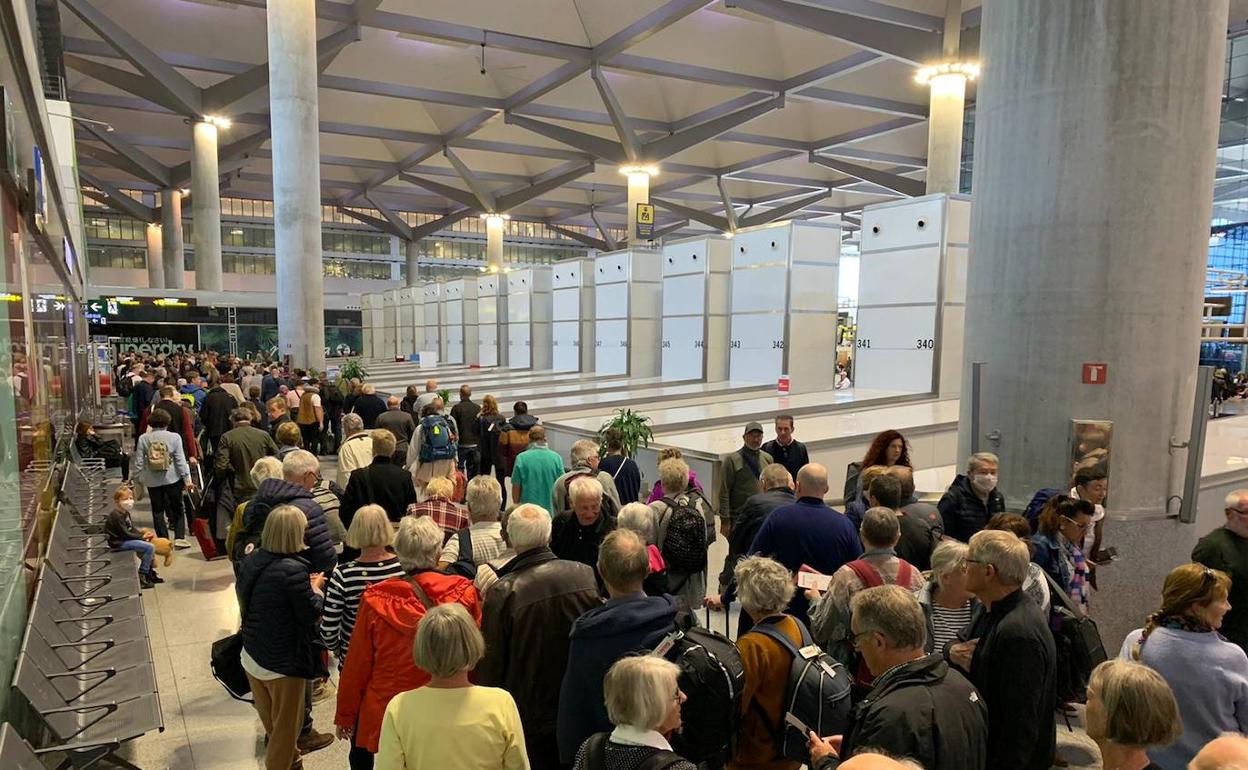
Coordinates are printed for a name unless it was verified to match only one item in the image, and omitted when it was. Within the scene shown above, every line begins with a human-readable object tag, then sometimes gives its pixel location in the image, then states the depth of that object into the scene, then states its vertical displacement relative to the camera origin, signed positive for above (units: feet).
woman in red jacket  9.50 -4.12
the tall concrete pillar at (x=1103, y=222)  16.93 +2.29
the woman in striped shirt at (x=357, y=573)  10.90 -3.80
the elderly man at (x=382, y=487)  18.31 -4.23
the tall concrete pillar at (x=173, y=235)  131.44 +12.59
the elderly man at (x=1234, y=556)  12.69 -3.90
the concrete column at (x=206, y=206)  88.17 +12.50
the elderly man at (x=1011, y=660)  8.59 -3.89
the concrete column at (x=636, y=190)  97.30 +15.93
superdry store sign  101.19 -4.56
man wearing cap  20.86 -4.42
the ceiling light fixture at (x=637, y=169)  96.07 +18.42
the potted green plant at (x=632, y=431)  26.45 -4.18
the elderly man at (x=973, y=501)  15.84 -3.86
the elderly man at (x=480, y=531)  12.60 -3.69
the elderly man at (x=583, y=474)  17.10 -3.68
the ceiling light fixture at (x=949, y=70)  62.69 +20.63
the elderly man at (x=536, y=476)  20.34 -4.36
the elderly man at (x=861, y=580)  10.44 -3.69
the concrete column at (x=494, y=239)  133.08 +12.78
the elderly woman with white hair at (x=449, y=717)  7.38 -3.97
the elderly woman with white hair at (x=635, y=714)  6.43 -3.43
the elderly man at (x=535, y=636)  9.72 -4.13
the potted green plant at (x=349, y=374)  45.73 -4.16
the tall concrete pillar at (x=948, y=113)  61.82 +16.89
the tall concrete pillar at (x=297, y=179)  53.11 +9.39
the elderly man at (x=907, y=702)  6.95 -3.60
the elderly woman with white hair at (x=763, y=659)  8.61 -3.87
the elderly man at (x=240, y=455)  21.89 -4.21
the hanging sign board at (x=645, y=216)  95.86 +12.43
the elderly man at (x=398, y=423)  28.17 -4.19
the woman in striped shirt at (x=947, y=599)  10.46 -4.01
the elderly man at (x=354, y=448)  22.29 -4.05
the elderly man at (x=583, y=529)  13.69 -3.95
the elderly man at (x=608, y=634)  8.87 -3.75
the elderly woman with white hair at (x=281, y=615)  11.04 -4.49
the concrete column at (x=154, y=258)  160.25 +10.45
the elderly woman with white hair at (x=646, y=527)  12.73 -3.60
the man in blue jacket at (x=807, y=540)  12.75 -3.77
